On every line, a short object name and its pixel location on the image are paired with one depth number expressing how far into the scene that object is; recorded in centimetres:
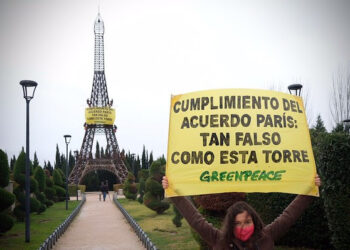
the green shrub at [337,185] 734
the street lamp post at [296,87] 1249
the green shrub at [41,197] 2256
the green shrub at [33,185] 1994
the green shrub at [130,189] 3431
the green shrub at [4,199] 1245
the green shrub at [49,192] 2786
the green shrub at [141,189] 2894
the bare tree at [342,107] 2466
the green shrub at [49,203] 2644
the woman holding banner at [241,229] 327
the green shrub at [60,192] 3371
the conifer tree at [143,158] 7031
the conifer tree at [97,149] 7075
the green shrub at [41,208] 2166
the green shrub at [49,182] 2855
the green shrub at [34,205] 1895
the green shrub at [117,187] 4910
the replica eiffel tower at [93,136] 5288
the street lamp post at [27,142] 1245
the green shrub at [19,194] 1774
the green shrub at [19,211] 1816
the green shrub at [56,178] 3465
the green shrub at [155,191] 2034
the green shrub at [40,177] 2323
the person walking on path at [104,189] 3380
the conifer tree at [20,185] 1785
